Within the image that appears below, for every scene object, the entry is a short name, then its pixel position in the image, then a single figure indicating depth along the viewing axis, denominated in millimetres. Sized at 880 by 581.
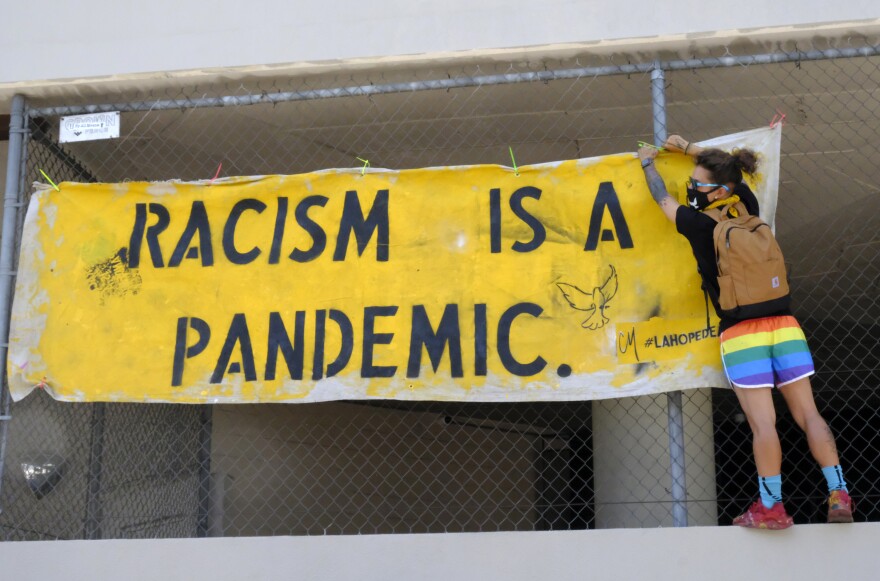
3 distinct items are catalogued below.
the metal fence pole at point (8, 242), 5191
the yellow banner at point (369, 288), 4871
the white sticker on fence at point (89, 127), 5422
